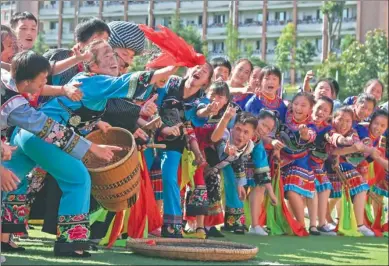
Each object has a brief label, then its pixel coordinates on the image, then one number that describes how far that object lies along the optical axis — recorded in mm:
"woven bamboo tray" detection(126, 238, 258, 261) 5500
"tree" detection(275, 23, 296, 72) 45906
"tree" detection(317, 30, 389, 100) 36828
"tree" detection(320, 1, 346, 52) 43312
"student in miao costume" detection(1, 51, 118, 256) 4844
